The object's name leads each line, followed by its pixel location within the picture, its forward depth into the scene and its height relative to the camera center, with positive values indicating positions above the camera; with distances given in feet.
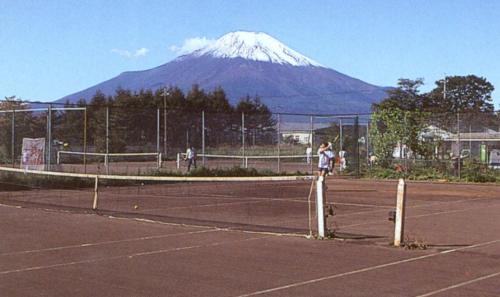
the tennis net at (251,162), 125.91 -0.37
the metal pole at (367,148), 123.57 +2.14
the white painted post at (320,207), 42.29 -2.66
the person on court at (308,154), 136.91 +1.24
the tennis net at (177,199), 53.30 -3.88
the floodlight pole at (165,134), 119.30 +4.29
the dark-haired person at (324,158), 92.12 +0.35
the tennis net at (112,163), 107.86 -0.65
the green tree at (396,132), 118.93 +4.81
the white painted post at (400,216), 39.37 -2.93
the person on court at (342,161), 121.19 -0.01
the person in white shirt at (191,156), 122.93 +0.53
